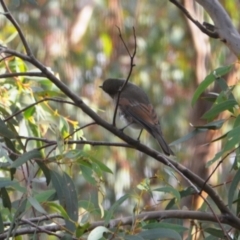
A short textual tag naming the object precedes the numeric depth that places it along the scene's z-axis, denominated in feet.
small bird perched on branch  25.98
